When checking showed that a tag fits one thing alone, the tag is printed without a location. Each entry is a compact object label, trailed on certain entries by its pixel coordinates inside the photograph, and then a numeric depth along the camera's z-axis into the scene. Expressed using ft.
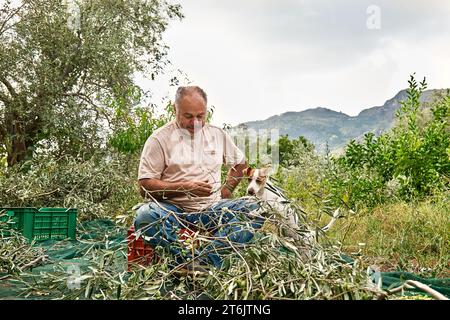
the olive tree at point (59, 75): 26.76
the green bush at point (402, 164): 19.40
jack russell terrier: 7.45
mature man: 8.45
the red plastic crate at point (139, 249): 8.28
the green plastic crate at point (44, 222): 15.11
